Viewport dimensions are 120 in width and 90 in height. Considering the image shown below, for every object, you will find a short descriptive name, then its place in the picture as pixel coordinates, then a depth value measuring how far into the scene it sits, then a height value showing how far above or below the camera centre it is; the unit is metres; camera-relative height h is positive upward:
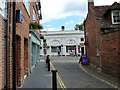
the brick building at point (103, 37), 8.57 +1.02
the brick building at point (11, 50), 3.84 +0.02
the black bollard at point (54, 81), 4.48 -1.08
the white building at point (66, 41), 36.81 +2.62
